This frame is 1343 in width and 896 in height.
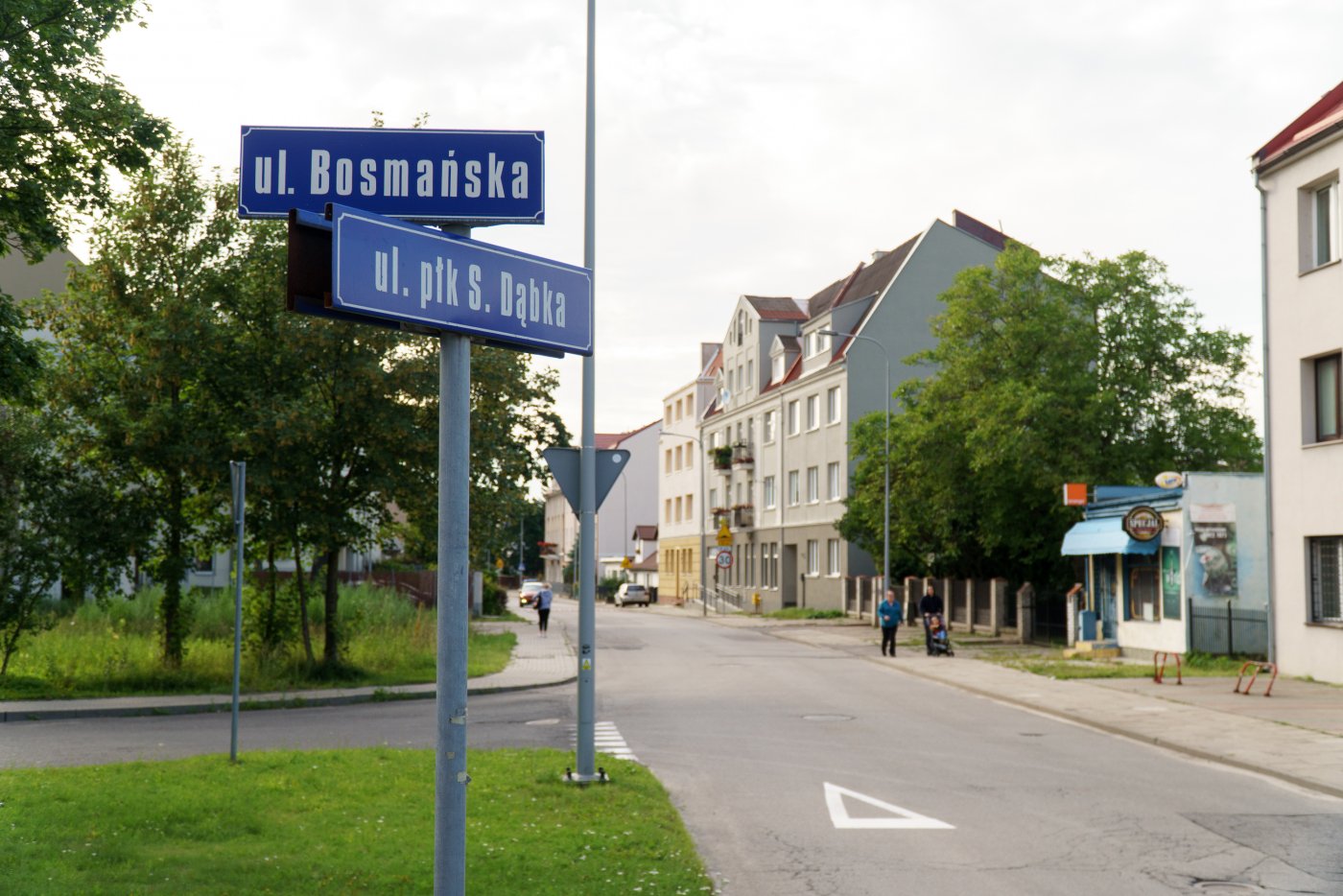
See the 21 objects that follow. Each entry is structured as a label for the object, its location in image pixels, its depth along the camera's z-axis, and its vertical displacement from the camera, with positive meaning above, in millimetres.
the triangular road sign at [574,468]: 11484 +531
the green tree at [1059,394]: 34062 +3602
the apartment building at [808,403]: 55375 +5967
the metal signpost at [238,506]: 11938 +215
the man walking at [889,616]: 31734 -2087
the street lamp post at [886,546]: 40188 -515
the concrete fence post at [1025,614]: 36938 -2372
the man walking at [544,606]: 41562 -2429
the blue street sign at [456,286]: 3984 +796
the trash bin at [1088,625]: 31266 -2255
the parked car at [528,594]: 75081 -3760
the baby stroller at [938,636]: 32000 -2589
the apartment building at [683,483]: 81750 +2982
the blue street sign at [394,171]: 4770 +1298
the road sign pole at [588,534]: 11359 -46
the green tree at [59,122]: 14562 +4635
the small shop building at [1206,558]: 27391 -610
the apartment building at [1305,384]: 23688 +2704
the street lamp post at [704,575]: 66594 -2462
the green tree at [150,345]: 21438 +3036
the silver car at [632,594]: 82625 -4045
